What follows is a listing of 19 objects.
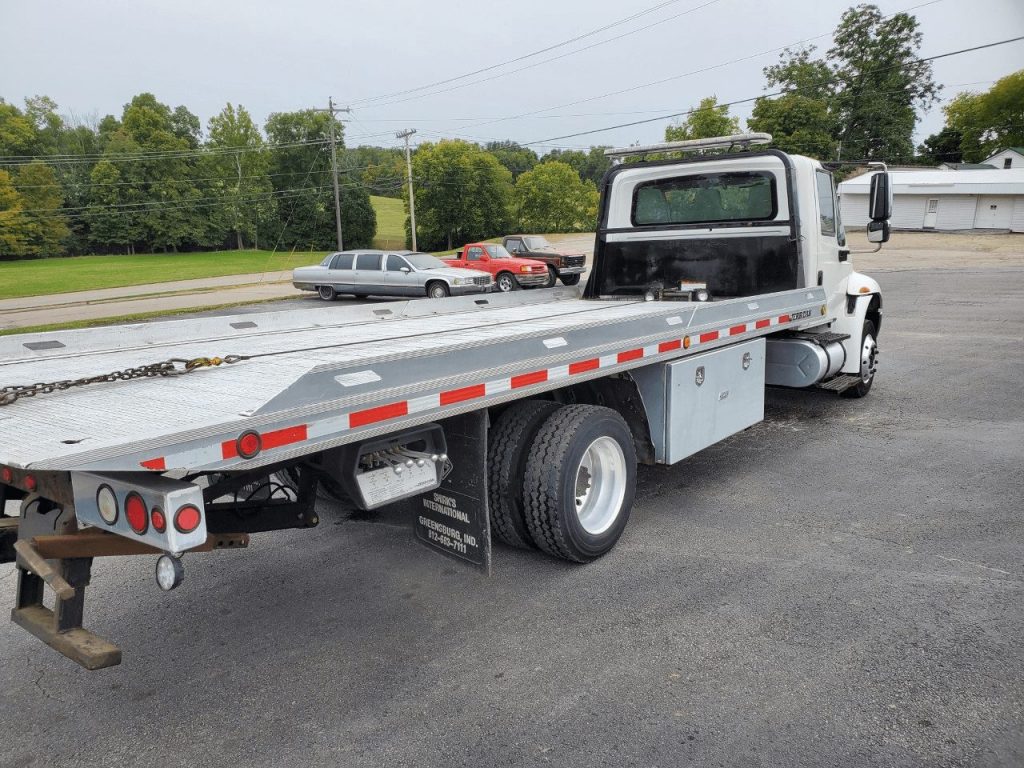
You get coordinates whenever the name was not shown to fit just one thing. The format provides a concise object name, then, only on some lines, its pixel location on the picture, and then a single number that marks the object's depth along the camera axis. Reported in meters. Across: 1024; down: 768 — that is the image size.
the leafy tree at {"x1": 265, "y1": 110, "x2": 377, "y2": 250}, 73.06
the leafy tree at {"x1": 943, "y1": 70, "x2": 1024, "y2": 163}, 74.12
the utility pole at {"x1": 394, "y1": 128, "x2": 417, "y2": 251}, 50.32
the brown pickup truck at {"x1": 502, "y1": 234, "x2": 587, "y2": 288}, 24.84
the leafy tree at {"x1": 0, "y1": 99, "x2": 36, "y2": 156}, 77.31
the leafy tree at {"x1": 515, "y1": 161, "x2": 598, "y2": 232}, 69.38
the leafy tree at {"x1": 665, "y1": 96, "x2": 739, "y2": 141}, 45.29
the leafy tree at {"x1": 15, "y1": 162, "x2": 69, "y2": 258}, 69.12
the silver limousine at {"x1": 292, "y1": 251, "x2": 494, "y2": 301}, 21.06
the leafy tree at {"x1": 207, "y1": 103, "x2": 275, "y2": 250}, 77.75
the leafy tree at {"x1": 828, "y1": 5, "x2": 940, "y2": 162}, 68.56
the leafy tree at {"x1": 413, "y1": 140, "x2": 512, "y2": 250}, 68.56
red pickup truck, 23.44
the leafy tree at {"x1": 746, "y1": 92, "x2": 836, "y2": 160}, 51.84
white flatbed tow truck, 2.53
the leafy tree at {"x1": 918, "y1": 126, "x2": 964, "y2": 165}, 79.00
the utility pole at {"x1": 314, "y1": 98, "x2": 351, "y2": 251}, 44.52
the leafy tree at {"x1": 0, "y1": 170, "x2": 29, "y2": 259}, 65.94
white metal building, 45.38
